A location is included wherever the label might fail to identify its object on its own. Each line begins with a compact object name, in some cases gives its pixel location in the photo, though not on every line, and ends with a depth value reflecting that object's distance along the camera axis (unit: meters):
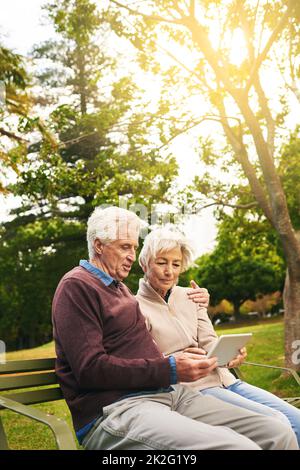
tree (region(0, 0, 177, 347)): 9.12
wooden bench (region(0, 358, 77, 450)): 2.54
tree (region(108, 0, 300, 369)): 8.28
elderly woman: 3.28
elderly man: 2.43
